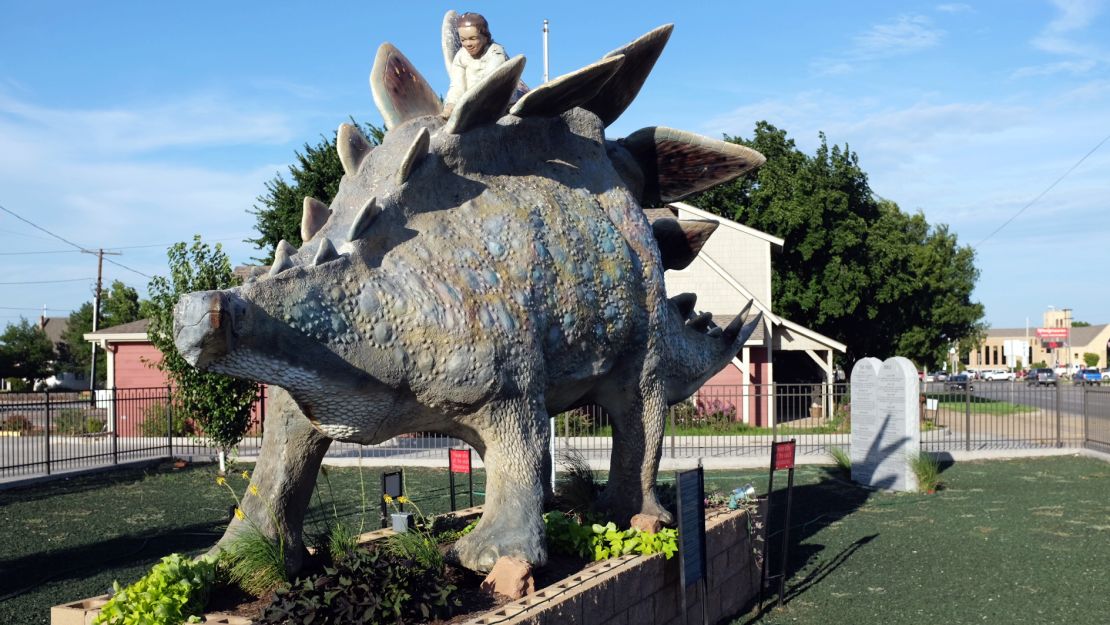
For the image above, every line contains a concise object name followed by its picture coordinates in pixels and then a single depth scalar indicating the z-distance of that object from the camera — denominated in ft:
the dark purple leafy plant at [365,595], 15.62
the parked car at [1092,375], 189.22
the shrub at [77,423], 77.15
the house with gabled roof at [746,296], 79.30
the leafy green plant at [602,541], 21.35
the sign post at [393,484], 25.03
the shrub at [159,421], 71.82
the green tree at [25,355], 171.12
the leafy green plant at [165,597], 15.94
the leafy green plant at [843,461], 53.57
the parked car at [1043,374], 185.10
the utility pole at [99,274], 142.92
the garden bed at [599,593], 16.74
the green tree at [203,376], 54.34
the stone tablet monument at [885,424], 47.62
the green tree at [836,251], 99.96
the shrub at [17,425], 73.95
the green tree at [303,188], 82.33
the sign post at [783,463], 26.30
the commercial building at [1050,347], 291.48
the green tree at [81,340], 169.99
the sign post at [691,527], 21.34
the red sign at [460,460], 30.40
